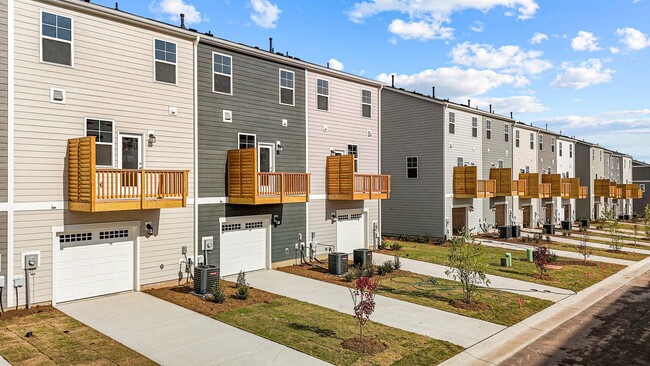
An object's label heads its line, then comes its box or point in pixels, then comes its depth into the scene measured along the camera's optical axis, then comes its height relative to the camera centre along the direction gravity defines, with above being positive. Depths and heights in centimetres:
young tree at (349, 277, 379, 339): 1035 -285
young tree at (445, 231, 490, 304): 1425 -268
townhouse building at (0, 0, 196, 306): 1266 +103
